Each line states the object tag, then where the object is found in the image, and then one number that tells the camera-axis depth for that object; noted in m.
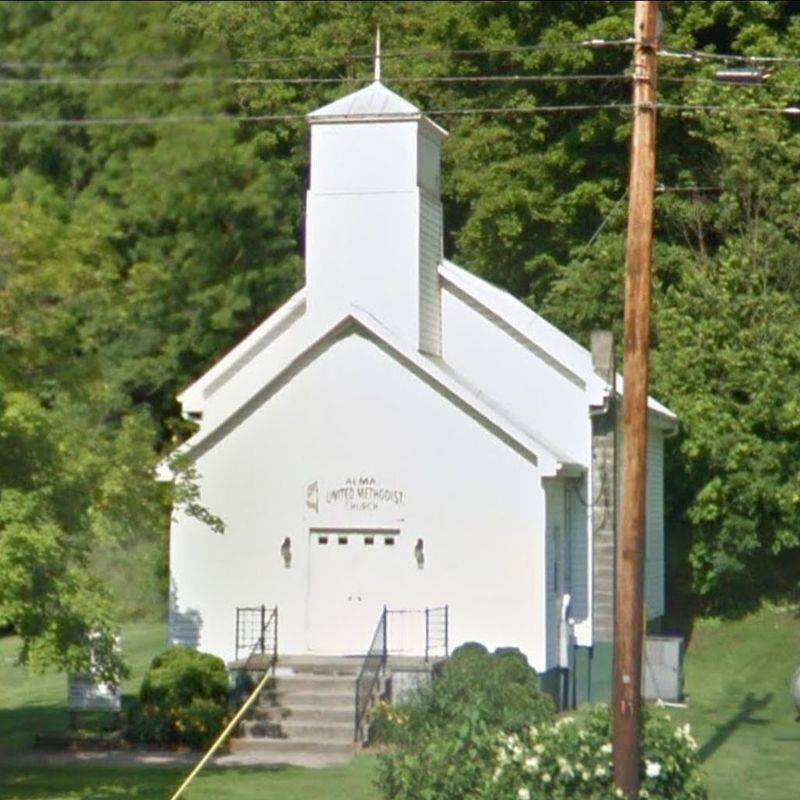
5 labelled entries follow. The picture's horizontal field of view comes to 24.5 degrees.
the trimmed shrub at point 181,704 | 25.31
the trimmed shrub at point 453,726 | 17.33
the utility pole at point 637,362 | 17.72
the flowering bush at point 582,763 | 16.94
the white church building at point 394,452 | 28.20
